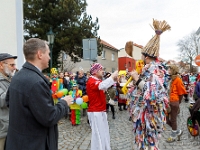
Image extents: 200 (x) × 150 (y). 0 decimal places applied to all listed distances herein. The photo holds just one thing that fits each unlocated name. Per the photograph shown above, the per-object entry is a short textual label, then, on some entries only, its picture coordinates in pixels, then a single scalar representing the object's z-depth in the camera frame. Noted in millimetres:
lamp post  12761
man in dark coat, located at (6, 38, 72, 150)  1922
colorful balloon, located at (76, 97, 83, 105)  7105
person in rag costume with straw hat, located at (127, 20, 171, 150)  3207
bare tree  52625
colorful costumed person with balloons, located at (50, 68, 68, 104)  7342
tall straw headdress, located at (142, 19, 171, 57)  3401
